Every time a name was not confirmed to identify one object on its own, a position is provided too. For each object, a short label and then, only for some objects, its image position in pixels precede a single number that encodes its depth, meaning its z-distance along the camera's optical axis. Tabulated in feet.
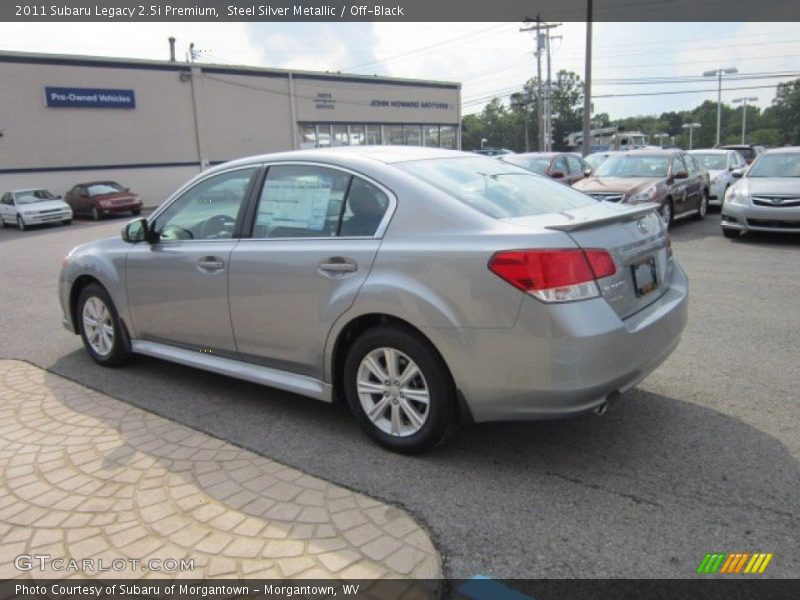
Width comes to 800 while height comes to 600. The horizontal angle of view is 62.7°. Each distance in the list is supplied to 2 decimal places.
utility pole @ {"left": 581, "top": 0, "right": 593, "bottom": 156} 74.75
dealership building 93.30
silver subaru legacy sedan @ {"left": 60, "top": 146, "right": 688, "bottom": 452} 10.32
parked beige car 38.29
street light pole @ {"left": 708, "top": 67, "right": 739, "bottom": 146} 158.61
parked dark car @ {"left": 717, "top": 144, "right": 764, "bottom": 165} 85.09
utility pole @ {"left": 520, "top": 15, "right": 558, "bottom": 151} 144.62
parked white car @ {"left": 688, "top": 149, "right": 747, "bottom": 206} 52.16
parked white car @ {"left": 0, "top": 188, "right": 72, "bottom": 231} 74.59
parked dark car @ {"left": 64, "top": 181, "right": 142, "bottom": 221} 84.02
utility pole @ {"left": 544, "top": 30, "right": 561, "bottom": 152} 161.55
